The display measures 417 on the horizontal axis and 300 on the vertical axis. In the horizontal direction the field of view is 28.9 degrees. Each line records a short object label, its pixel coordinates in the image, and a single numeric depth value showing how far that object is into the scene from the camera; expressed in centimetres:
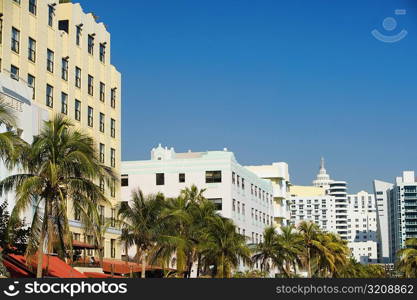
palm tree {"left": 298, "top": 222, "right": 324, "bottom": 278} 9094
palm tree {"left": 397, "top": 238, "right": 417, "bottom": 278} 8460
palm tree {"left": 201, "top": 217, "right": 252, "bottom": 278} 6694
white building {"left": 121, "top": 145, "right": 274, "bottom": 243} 9938
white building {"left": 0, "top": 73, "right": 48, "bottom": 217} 4275
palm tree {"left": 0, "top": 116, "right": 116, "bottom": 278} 3775
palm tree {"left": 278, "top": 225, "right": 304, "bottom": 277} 7912
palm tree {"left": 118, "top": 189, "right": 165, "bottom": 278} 5909
